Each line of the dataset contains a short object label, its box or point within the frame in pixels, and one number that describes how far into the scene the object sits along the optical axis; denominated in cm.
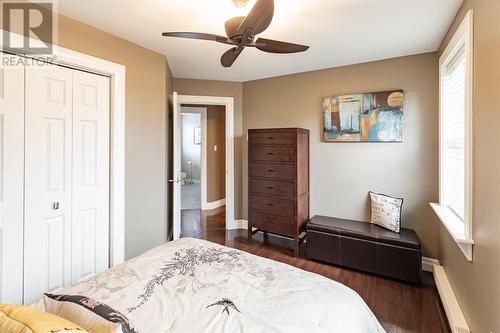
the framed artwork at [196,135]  846
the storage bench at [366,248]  250
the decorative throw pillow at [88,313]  86
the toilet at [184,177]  846
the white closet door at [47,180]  195
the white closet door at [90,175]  226
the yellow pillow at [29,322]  74
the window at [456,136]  167
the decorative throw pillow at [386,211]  278
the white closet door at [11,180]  181
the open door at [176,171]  315
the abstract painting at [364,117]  291
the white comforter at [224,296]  109
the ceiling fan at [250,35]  134
